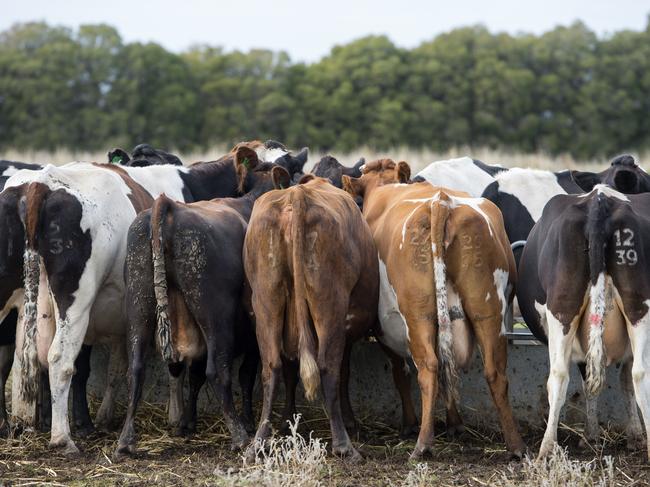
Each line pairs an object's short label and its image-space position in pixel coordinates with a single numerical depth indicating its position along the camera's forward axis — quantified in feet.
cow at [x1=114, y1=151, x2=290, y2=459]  49.29
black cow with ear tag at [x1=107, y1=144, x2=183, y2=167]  79.25
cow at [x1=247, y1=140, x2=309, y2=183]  70.85
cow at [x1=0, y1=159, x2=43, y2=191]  79.15
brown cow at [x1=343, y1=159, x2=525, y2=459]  47.03
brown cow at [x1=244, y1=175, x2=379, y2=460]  47.14
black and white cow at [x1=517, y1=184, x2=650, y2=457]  43.47
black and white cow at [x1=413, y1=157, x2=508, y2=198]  79.05
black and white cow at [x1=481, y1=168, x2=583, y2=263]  70.85
